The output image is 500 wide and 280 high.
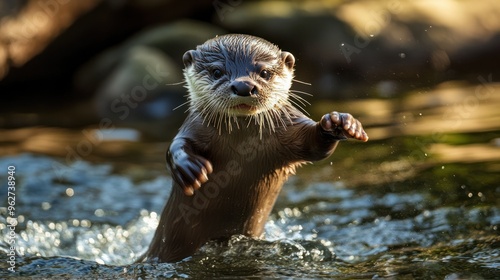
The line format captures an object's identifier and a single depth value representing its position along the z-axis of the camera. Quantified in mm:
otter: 5867
